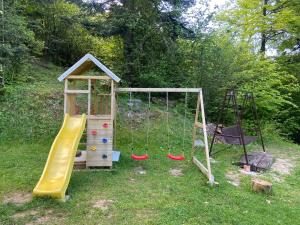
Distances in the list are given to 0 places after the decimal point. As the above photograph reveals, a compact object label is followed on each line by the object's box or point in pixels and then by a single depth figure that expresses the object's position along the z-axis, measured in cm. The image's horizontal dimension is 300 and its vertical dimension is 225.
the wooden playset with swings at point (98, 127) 495
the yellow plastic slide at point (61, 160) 360
